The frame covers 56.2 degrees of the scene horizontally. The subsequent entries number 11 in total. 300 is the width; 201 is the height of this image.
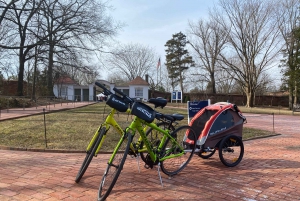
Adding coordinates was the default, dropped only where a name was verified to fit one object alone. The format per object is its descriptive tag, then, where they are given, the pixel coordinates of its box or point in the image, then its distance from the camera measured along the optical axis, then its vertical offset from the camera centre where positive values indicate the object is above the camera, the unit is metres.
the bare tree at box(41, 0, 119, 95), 18.86 +4.67
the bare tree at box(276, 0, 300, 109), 34.59 +7.31
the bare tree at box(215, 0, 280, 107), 34.19 +6.24
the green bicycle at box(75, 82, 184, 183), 3.46 -0.37
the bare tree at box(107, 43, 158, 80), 56.81 +6.25
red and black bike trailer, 4.70 -0.53
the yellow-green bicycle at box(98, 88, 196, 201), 3.29 -0.72
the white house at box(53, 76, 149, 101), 42.97 +1.40
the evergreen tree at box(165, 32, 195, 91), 52.31 +7.56
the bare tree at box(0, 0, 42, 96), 17.50 +5.49
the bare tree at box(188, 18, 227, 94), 38.12 +7.44
